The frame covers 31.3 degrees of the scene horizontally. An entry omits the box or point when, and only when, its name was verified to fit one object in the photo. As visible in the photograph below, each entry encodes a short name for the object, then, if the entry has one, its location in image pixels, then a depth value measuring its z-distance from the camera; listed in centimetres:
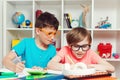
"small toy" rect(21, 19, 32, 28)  239
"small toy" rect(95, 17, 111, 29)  234
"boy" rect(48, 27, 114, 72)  123
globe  238
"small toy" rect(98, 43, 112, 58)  231
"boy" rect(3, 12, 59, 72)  145
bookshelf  248
